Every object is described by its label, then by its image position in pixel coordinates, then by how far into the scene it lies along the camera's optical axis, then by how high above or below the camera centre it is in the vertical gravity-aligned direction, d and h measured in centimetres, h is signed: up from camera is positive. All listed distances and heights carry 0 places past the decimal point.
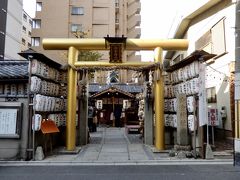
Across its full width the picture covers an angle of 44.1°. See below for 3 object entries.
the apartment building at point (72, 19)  4997 +1577
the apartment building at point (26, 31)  6498 +1826
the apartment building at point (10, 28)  3262 +977
